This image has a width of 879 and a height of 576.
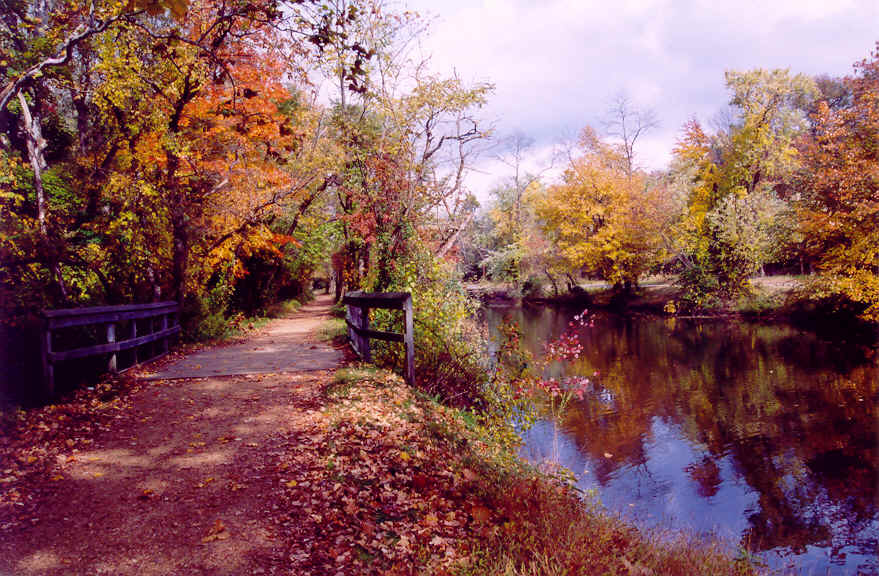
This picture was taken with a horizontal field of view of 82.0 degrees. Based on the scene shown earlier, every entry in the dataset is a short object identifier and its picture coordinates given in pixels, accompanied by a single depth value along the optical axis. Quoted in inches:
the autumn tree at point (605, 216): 1249.4
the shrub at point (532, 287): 1676.9
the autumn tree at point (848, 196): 679.1
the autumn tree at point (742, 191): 1008.9
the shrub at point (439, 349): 352.8
